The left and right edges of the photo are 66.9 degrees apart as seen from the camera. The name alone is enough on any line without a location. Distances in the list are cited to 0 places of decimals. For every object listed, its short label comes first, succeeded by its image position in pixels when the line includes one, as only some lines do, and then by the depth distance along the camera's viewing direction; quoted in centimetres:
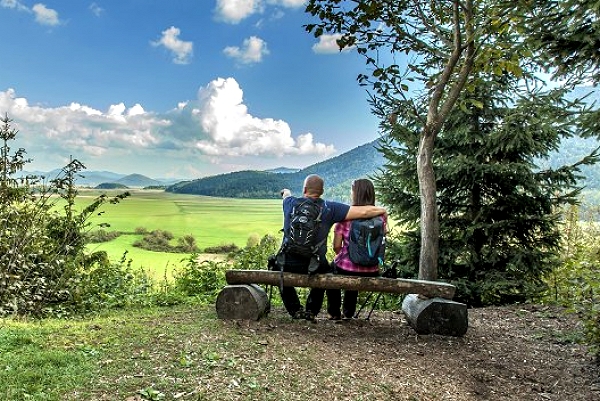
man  502
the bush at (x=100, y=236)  780
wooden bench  496
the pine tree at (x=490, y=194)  701
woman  508
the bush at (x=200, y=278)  759
